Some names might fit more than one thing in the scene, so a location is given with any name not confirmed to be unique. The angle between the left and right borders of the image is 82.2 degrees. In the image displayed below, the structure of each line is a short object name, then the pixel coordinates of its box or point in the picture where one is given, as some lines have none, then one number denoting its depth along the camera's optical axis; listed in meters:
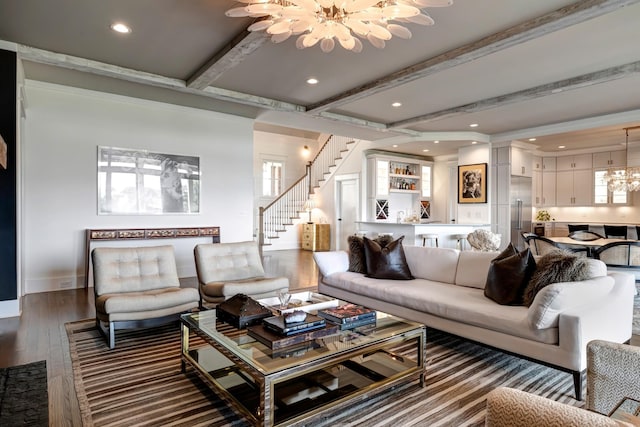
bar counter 7.81
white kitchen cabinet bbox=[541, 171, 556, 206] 9.80
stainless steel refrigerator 8.73
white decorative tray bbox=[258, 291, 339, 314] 2.91
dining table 5.77
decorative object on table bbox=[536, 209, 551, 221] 9.87
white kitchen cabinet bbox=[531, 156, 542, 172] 9.57
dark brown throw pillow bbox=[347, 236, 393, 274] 4.39
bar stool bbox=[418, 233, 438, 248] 7.86
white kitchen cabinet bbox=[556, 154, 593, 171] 9.18
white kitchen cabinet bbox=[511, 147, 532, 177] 8.66
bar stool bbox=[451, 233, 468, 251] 8.16
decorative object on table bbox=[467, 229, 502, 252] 6.21
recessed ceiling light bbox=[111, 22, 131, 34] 3.60
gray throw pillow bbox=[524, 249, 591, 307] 2.66
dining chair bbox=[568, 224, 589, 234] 8.82
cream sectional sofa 2.40
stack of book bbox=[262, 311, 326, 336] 2.29
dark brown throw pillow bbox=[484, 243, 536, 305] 2.95
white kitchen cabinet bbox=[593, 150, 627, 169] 8.62
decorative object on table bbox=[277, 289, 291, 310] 2.92
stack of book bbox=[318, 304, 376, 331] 2.52
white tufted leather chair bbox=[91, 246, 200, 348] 3.22
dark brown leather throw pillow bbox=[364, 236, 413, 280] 4.04
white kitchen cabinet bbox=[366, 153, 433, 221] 9.68
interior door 10.45
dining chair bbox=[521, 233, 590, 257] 5.89
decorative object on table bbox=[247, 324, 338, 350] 2.19
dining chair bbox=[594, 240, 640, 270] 5.45
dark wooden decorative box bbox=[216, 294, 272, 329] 2.54
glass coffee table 1.93
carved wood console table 5.52
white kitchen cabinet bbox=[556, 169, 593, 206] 9.17
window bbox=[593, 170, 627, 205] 8.59
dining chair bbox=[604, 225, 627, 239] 7.81
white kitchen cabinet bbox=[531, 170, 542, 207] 9.59
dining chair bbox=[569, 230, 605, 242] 6.36
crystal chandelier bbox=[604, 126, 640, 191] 7.66
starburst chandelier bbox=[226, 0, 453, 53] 2.68
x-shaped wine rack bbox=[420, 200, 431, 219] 10.95
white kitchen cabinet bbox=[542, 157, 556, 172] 9.82
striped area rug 2.11
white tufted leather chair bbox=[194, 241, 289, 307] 3.81
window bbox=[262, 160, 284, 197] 11.34
